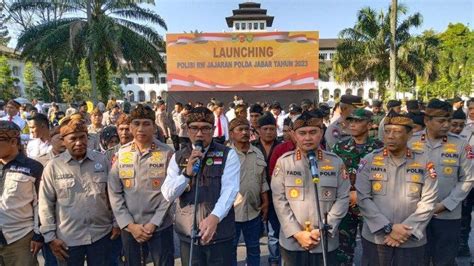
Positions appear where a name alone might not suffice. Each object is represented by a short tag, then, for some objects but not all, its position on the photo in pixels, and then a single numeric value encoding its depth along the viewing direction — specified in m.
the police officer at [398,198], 3.29
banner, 19.95
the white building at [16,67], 49.25
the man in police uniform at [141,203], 3.44
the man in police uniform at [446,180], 3.89
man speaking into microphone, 3.16
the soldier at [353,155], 4.05
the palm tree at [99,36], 18.84
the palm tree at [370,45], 26.36
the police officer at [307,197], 3.30
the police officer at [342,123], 5.00
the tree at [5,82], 33.85
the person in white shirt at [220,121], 8.78
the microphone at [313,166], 2.88
